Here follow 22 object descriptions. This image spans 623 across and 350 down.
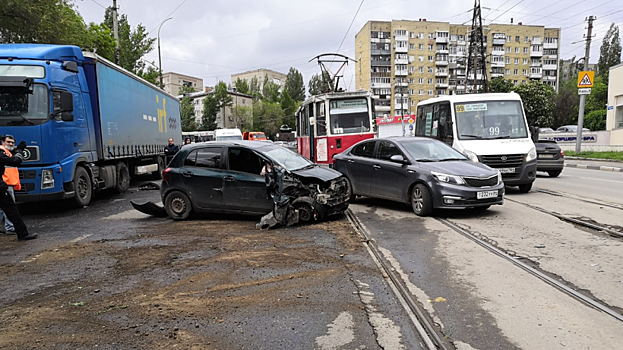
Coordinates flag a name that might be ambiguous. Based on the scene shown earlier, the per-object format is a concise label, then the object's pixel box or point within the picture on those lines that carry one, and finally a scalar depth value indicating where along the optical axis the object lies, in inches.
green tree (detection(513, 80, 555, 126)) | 2186.4
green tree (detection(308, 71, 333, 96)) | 4266.7
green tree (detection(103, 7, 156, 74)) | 1472.7
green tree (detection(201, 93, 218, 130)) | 3540.8
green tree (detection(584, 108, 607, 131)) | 2044.8
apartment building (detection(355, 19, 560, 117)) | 3422.7
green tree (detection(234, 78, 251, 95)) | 4379.9
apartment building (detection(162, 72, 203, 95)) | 4628.4
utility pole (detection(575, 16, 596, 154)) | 994.1
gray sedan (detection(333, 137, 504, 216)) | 324.8
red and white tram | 680.4
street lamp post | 1440.8
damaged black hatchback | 317.4
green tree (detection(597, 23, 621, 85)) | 3277.6
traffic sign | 898.7
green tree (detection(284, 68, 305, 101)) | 4537.4
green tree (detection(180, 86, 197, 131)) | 3476.9
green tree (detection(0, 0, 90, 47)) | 690.6
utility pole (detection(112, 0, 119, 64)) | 908.0
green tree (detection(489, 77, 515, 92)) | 2534.0
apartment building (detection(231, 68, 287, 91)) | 5393.7
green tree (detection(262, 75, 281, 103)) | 4468.5
